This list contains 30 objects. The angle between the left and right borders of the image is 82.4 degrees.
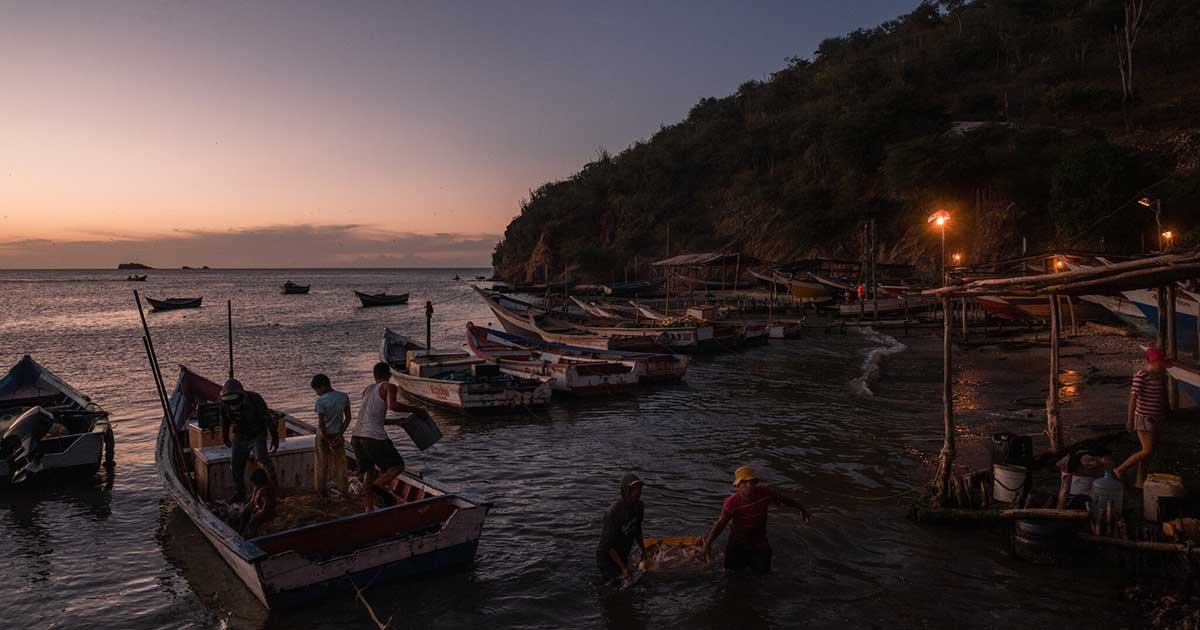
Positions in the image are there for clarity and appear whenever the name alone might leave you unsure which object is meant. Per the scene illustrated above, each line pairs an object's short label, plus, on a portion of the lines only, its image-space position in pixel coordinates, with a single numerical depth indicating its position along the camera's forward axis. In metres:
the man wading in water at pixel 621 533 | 7.29
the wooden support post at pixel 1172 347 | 12.31
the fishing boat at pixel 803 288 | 47.75
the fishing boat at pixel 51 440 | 11.99
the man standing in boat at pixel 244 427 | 9.09
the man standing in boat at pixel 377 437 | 8.71
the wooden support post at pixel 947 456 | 8.81
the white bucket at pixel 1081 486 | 7.60
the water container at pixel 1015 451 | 8.44
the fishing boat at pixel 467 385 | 17.95
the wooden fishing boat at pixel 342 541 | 7.19
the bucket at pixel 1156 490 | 7.31
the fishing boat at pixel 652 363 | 21.48
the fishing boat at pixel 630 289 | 61.78
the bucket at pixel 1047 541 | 7.60
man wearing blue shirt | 8.86
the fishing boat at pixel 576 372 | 19.73
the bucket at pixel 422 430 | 9.22
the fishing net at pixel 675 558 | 7.99
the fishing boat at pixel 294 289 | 98.81
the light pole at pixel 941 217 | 20.51
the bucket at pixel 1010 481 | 8.29
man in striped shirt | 8.44
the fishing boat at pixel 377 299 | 72.81
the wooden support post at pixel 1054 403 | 10.16
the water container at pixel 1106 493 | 7.27
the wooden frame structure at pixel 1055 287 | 7.32
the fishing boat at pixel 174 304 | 67.50
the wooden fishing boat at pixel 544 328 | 27.83
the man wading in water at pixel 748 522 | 7.30
